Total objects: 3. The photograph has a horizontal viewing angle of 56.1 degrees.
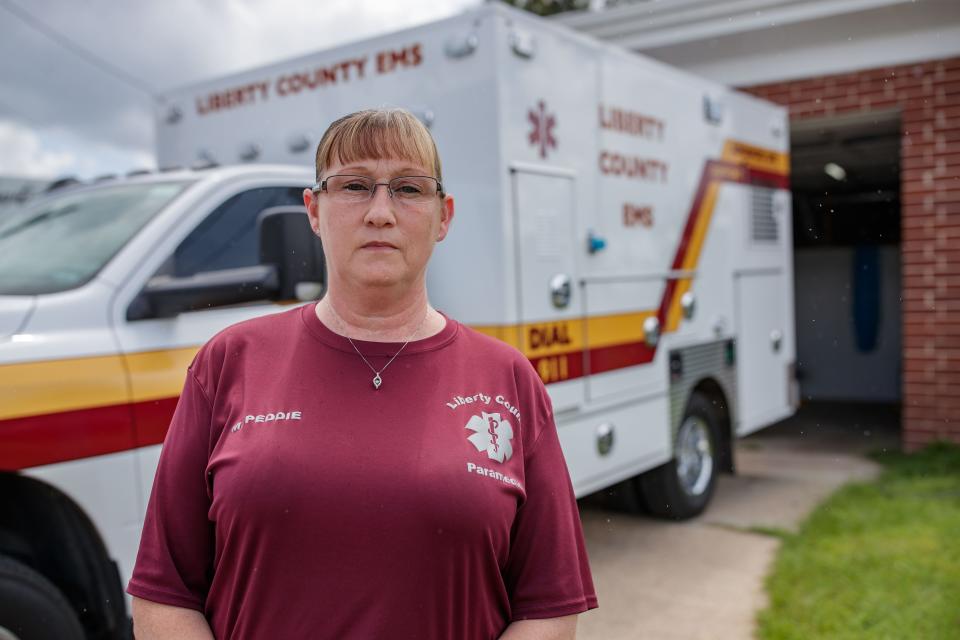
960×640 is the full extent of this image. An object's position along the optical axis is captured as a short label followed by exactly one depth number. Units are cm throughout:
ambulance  274
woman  145
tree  1792
